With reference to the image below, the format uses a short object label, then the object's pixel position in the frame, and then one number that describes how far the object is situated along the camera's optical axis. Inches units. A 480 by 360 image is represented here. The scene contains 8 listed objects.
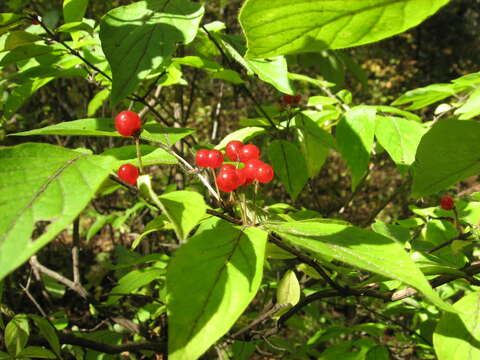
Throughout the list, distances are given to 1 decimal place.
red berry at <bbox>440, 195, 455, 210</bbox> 10.8
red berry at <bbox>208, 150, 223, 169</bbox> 7.7
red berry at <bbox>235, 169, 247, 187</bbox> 7.2
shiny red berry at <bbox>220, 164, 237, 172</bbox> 7.2
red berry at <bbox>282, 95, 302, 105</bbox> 12.4
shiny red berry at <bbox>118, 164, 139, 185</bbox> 6.8
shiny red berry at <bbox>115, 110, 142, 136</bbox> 7.0
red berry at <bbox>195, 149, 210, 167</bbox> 7.8
